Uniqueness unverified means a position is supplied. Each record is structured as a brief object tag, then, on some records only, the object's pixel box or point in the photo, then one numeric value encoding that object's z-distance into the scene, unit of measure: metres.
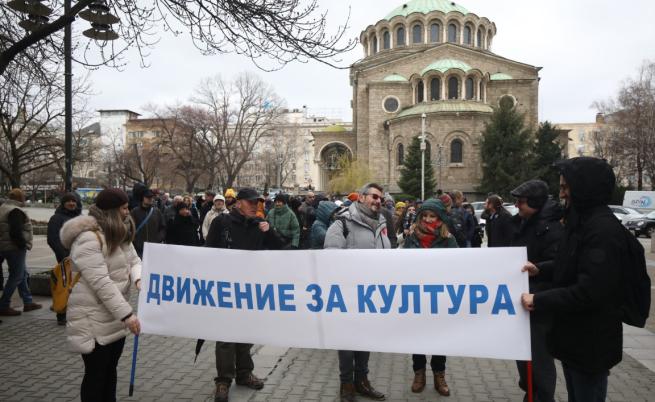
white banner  3.52
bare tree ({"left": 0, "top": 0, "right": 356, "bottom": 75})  7.18
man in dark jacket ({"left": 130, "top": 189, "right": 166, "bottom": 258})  7.96
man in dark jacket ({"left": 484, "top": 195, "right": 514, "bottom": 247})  4.44
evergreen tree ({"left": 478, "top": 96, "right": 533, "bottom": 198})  43.03
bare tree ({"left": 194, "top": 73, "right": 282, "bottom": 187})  45.28
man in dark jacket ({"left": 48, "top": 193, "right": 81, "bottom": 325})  7.14
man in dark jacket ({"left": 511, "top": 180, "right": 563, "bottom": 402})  3.80
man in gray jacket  4.53
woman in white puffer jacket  3.31
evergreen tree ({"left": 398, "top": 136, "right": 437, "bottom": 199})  43.88
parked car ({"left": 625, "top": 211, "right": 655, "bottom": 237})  23.39
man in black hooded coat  2.69
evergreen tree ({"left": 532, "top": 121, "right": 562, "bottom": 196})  46.03
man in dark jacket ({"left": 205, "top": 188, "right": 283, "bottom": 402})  4.75
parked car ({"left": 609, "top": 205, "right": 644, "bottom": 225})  23.83
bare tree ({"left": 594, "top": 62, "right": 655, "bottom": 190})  38.97
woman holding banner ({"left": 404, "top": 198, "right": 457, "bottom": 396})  4.66
